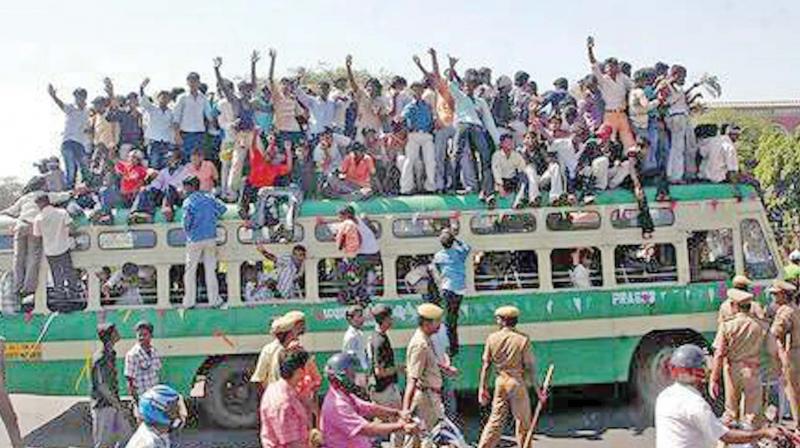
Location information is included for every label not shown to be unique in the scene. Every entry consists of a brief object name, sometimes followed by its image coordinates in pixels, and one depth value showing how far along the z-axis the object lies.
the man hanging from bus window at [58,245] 11.72
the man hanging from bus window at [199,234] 11.53
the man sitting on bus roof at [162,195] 11.92
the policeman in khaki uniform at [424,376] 8.91
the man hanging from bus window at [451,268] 11.11
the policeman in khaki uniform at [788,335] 10.07
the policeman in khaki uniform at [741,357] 9.52
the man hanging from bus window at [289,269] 11.76
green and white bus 11.65
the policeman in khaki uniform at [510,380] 9.17
